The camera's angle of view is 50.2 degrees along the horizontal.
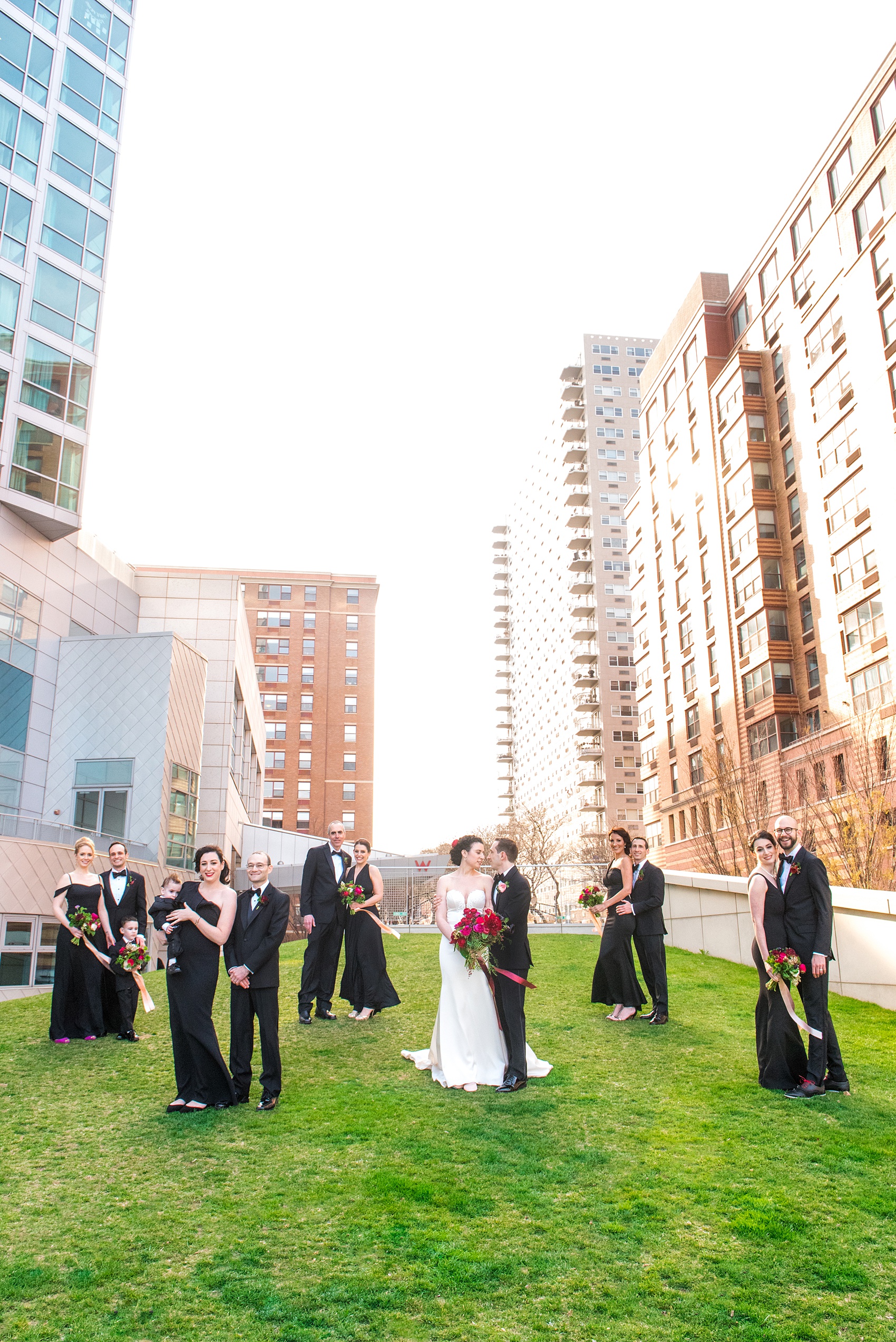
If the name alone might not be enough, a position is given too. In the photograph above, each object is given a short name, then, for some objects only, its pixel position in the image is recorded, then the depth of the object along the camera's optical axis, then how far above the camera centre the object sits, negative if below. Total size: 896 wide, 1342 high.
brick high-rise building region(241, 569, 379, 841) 97.12 +22.80
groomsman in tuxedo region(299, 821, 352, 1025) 11.80 -0.09
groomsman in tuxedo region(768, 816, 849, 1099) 8.13 -0.21
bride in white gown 8.84 -0.92
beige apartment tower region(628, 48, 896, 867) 40.41 +20.35
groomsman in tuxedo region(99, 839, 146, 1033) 11.68 +0.20
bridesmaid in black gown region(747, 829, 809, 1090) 8.34 -0.78
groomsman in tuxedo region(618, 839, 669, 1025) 11.62 -0.19
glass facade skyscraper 33.94 +24.56
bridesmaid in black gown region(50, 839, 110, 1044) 11.28 -0.69
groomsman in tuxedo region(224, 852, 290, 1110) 8.12 -0.51
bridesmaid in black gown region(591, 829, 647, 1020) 11.81 -0.41
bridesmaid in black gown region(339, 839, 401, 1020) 12.18 -0.55
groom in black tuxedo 8.68 -0.37
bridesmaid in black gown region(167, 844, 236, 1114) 7.96 -0.72
